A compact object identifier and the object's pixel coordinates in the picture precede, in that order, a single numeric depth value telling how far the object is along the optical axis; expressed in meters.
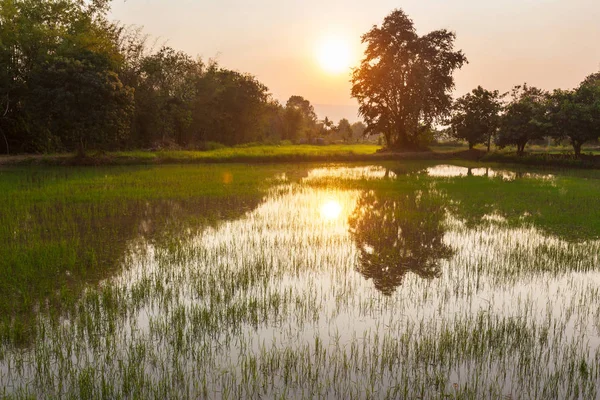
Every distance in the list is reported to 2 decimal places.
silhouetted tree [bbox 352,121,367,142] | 109.29
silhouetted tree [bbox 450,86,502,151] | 33.94
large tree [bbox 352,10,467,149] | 36.41
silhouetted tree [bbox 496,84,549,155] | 28.14
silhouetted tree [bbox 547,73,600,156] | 25.69
